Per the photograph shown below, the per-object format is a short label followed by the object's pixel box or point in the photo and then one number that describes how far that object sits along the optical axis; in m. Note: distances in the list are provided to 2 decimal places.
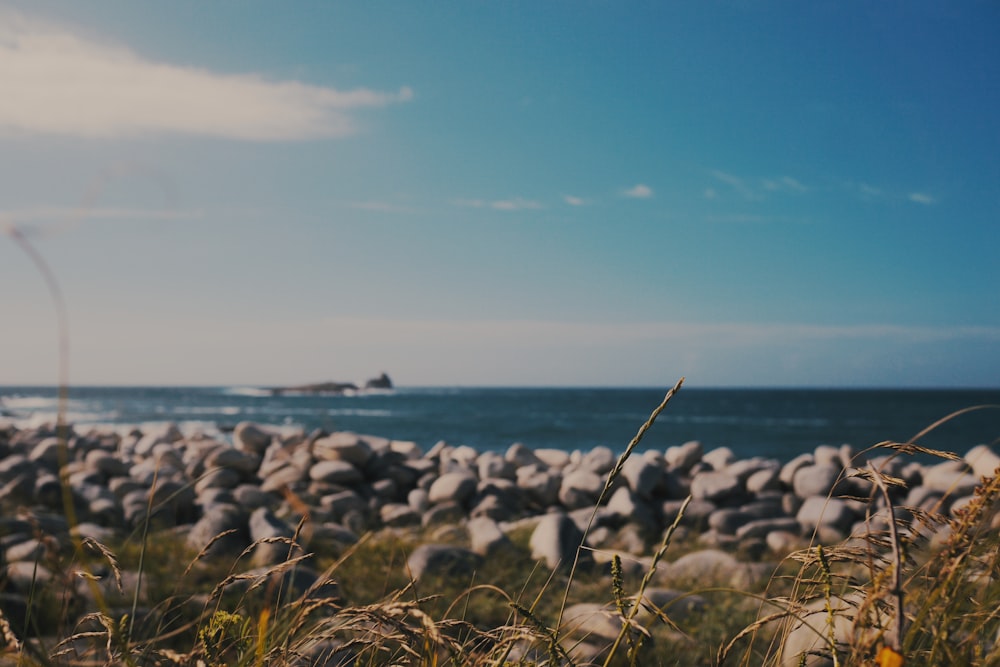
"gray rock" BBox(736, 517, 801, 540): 8.64
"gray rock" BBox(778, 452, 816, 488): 11.12
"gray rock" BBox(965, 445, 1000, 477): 9.48
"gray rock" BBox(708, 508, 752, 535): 9.02
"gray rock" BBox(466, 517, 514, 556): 7.09
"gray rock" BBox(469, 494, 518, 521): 9.92
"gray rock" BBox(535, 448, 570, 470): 14.78
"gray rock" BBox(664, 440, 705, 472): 12.66
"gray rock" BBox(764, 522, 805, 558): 8.02
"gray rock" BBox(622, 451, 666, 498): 10.58
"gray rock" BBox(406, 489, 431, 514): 10.32
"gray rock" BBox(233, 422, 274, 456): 12.90
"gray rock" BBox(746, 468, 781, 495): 10.95
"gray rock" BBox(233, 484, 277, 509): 9.47
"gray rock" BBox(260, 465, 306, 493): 10.45
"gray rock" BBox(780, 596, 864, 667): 2.27
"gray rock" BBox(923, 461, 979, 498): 10.53
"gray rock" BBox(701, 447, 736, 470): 12.76
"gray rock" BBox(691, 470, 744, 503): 10.48
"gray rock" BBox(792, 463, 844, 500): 10.35
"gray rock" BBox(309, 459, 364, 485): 10.91
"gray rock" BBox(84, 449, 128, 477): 11.91
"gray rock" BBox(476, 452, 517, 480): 12.20
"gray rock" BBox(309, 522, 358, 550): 6.80
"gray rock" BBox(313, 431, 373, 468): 11.32
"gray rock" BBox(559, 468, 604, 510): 10.53
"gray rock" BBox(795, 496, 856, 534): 8.74
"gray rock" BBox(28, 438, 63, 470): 12.81
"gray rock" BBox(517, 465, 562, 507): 10.81
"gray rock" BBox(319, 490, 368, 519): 9.73
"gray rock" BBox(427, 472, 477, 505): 10.30
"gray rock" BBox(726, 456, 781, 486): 11.25
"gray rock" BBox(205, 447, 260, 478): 11.77
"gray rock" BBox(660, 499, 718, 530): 9.36
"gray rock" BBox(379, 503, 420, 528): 9.70
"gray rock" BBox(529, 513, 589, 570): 7.02
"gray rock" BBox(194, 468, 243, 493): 11.02
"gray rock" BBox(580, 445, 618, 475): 12.04
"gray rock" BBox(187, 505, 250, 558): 6.26
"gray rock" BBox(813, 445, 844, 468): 12.55
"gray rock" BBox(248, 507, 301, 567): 5.80
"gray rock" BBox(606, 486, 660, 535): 9.06
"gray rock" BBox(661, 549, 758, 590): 6.13
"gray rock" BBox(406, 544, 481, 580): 6.02
